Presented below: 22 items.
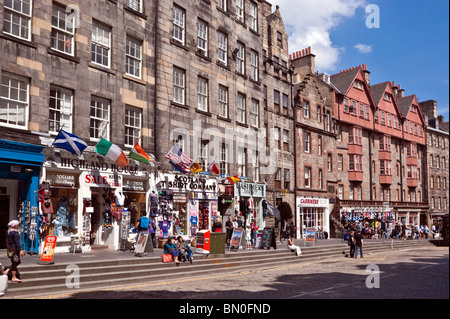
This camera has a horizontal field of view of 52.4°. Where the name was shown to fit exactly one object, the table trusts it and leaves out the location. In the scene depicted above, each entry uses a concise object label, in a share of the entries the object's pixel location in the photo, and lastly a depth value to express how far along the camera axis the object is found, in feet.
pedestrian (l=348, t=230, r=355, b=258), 85.98
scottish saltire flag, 58.03
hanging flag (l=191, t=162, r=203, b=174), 80.48
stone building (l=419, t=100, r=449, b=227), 208.90
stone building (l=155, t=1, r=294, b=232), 82.07
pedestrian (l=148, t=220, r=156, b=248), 71.33
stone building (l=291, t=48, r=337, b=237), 128.06
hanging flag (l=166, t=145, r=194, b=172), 73.22
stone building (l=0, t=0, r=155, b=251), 57.52
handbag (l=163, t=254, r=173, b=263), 57.25
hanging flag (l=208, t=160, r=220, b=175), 84.33
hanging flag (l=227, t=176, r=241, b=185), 93.40
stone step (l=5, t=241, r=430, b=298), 42.73
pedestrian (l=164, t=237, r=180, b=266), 58.13
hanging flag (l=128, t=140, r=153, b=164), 67.41
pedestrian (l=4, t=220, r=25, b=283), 41.01
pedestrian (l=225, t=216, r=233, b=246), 81.04
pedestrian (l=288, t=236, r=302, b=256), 78.64
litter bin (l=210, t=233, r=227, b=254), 65.77
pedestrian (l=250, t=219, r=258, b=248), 93.03
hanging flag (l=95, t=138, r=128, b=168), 62.03
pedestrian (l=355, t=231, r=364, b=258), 84.07
